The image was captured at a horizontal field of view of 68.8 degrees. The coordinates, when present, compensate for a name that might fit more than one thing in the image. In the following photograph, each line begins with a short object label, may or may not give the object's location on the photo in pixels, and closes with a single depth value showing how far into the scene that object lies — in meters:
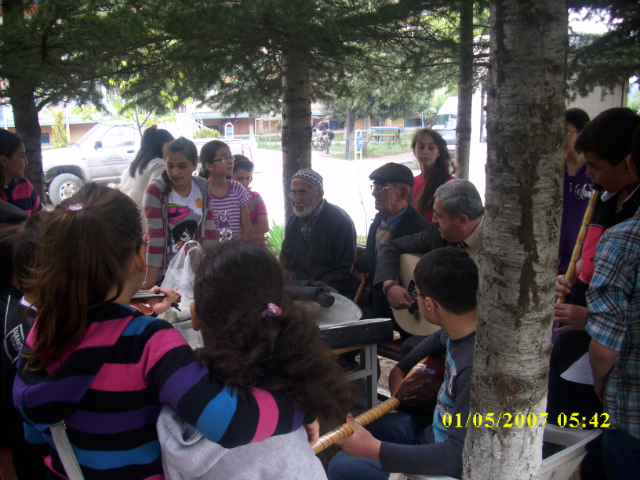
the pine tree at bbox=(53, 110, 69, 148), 23.14
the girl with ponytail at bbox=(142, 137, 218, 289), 3.52
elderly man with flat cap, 3.46
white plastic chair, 1.71
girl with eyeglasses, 4.27
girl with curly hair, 1.14
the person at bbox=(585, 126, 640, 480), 1.57
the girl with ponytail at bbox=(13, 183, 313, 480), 1.11
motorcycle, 29.44
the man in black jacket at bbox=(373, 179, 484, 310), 2.79
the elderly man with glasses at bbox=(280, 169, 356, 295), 3.72
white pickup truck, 12.88
